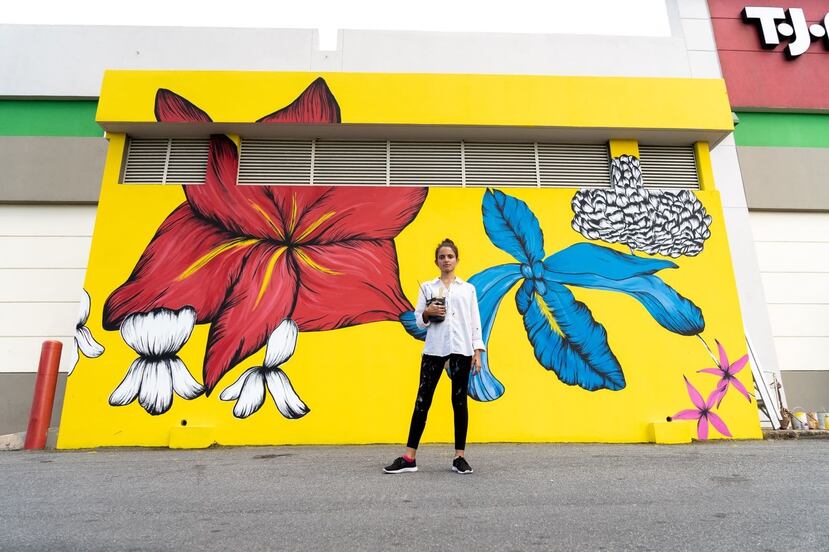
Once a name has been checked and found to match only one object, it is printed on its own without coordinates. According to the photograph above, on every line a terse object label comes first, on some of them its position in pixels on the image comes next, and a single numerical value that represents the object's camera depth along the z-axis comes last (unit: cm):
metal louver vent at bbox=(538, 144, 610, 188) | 628
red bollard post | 525
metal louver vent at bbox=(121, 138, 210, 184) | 609
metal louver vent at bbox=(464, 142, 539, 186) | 622
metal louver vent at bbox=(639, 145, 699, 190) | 631
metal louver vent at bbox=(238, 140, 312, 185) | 616
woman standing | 326
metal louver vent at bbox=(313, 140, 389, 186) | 620
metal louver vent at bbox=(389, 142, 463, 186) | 620
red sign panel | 838
